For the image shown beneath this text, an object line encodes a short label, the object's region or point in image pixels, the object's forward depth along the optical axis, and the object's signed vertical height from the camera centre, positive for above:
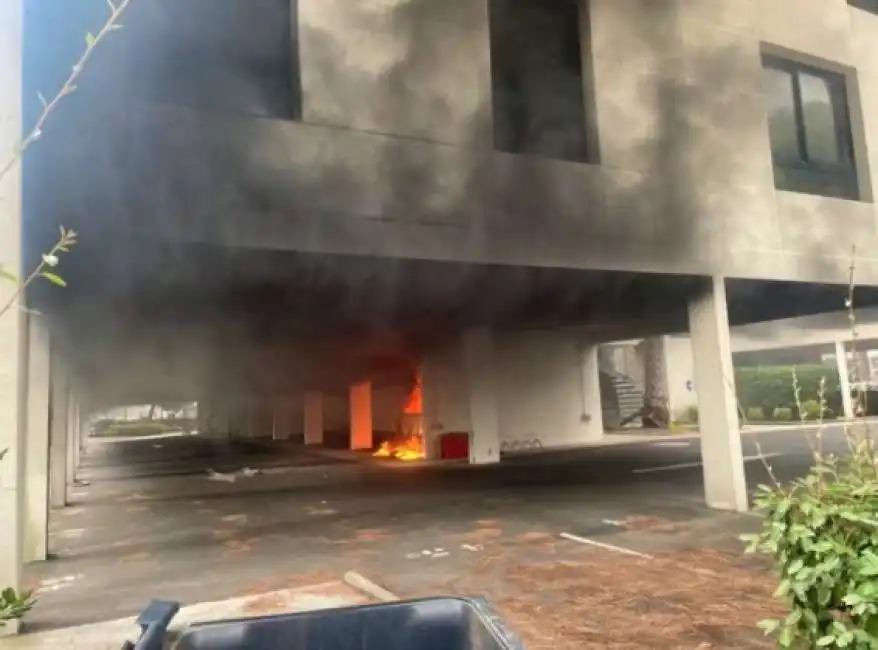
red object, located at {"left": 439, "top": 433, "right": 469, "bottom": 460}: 13.82 -0.84
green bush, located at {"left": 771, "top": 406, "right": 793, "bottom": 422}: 21.60 -0.77
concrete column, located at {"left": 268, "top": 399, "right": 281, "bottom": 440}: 26.36 -0.06
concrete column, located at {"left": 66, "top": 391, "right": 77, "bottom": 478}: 12.80 -0.31
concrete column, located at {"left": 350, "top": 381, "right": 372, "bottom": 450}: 18.36 -0.13
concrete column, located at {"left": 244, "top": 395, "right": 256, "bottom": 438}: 27.81 -0.24
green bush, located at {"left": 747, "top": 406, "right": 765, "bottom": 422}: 22.03 -0.73
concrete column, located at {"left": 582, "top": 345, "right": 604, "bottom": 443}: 16.89 +0.04
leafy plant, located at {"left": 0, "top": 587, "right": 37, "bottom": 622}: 2.11 -0.67
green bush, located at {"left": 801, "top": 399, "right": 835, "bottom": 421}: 20.34 -0.74
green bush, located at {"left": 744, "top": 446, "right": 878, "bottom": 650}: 2.01 -0.53
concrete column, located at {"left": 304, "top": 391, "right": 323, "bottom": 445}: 22.91 -0.16
